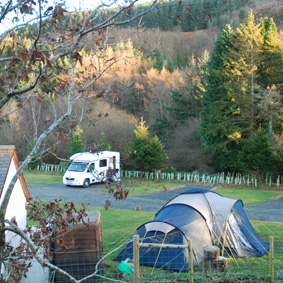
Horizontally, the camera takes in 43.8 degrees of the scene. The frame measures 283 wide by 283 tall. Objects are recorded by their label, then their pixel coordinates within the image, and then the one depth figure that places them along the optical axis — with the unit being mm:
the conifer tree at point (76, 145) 28217
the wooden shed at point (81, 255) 7617
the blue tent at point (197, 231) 8773
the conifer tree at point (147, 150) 25609
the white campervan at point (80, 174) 22516
